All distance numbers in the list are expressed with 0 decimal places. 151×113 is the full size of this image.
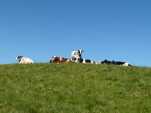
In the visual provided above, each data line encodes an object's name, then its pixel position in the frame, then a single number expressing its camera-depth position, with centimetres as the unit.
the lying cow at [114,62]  3440
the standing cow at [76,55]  3469
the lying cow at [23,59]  3601
